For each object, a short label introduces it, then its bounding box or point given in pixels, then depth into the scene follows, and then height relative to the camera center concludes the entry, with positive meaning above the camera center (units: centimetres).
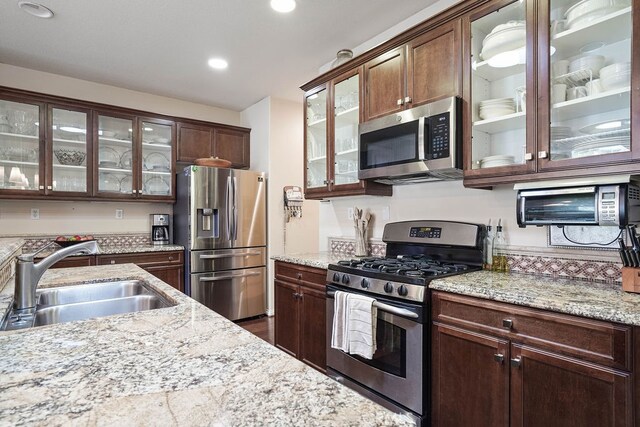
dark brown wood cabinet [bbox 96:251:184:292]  350 -53
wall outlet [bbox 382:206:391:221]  283 -2
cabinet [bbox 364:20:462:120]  207 +90
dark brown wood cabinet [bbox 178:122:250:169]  426 +88
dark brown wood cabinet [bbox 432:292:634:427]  121 -62
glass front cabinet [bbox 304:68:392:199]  275 +59
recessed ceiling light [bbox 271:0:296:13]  245 +147
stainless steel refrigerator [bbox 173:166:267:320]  383 -28
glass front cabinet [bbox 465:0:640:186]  155 +61
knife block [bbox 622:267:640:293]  143 -29
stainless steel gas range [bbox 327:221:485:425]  176 -49
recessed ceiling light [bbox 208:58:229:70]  336 +146
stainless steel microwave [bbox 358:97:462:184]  203 +43
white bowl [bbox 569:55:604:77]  163 +70
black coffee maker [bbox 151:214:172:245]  414 -20
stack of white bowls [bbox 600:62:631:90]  150 +59
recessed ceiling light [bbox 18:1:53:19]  247 +147
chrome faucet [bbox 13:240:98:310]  127 -23
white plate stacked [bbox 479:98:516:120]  192 +57
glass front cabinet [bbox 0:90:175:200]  331 +62
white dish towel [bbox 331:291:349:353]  204 -68
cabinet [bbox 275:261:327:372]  246 -76
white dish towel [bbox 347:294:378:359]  191 -63
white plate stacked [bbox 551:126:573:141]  169 +38
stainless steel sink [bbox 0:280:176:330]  152 -42
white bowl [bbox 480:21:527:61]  183 +93
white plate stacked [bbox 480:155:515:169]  188 +27
